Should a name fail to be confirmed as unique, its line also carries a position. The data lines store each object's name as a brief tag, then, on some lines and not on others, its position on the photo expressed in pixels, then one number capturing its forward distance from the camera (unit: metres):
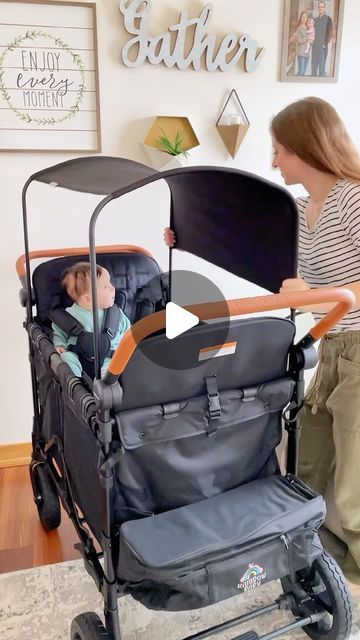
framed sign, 1.96
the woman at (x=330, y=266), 1.45
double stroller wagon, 1.12
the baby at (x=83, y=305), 1.76
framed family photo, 2.19
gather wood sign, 2.02
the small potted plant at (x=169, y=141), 2.13
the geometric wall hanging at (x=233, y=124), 2.19
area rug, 1.55
